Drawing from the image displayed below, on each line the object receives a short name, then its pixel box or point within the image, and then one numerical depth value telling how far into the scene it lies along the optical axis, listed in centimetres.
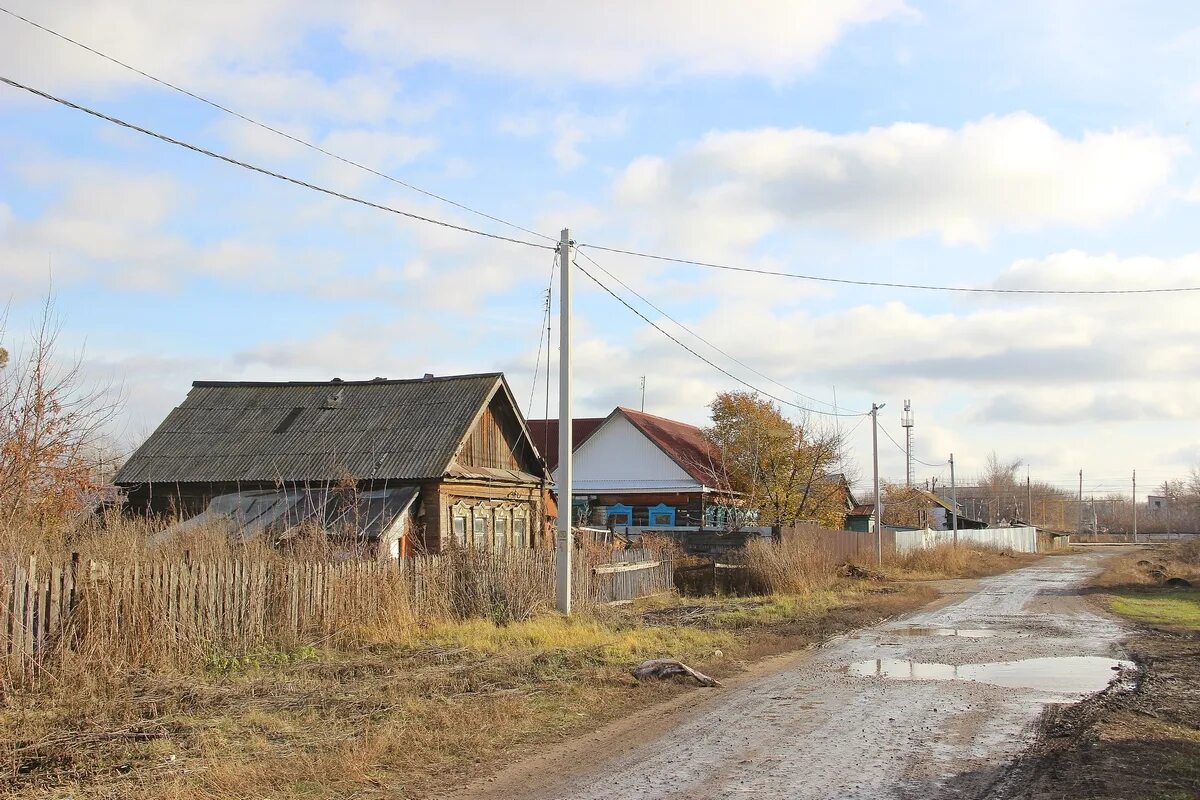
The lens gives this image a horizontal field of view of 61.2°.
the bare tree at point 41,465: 1396
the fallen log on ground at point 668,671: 1318
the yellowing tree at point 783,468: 4419
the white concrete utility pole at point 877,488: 4009
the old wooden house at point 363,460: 2445
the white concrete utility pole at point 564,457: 1723
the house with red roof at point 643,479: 4534
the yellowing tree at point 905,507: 7120
